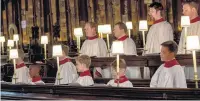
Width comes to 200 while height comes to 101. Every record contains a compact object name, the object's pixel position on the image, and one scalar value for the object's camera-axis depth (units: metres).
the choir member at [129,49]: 15.73
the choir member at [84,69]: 12.30
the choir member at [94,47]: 17.28
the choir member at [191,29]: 14.12
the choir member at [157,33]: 15.59
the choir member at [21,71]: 16.75
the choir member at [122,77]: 11.49
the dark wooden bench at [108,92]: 8.53
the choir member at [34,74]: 14.98
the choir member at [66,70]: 15.52
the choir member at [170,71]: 10.77
